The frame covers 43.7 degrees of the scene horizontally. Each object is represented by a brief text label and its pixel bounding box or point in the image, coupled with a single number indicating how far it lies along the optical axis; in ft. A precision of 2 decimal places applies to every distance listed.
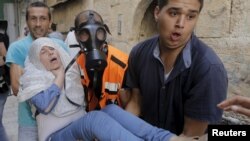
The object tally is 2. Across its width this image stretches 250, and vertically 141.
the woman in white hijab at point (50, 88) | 6.49
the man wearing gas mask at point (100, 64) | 6.25
